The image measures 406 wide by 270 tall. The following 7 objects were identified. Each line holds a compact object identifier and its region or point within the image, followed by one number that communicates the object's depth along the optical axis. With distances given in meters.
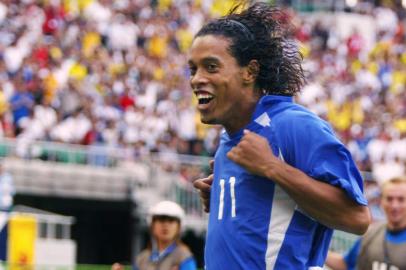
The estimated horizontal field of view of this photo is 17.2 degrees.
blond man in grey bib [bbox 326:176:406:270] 8.20
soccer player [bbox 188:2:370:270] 4.55
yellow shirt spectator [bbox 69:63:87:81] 19.19
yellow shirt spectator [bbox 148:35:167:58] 22.69
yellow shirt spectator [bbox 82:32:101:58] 20.66
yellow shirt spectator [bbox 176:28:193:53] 23.58
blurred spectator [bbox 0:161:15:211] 14.41
